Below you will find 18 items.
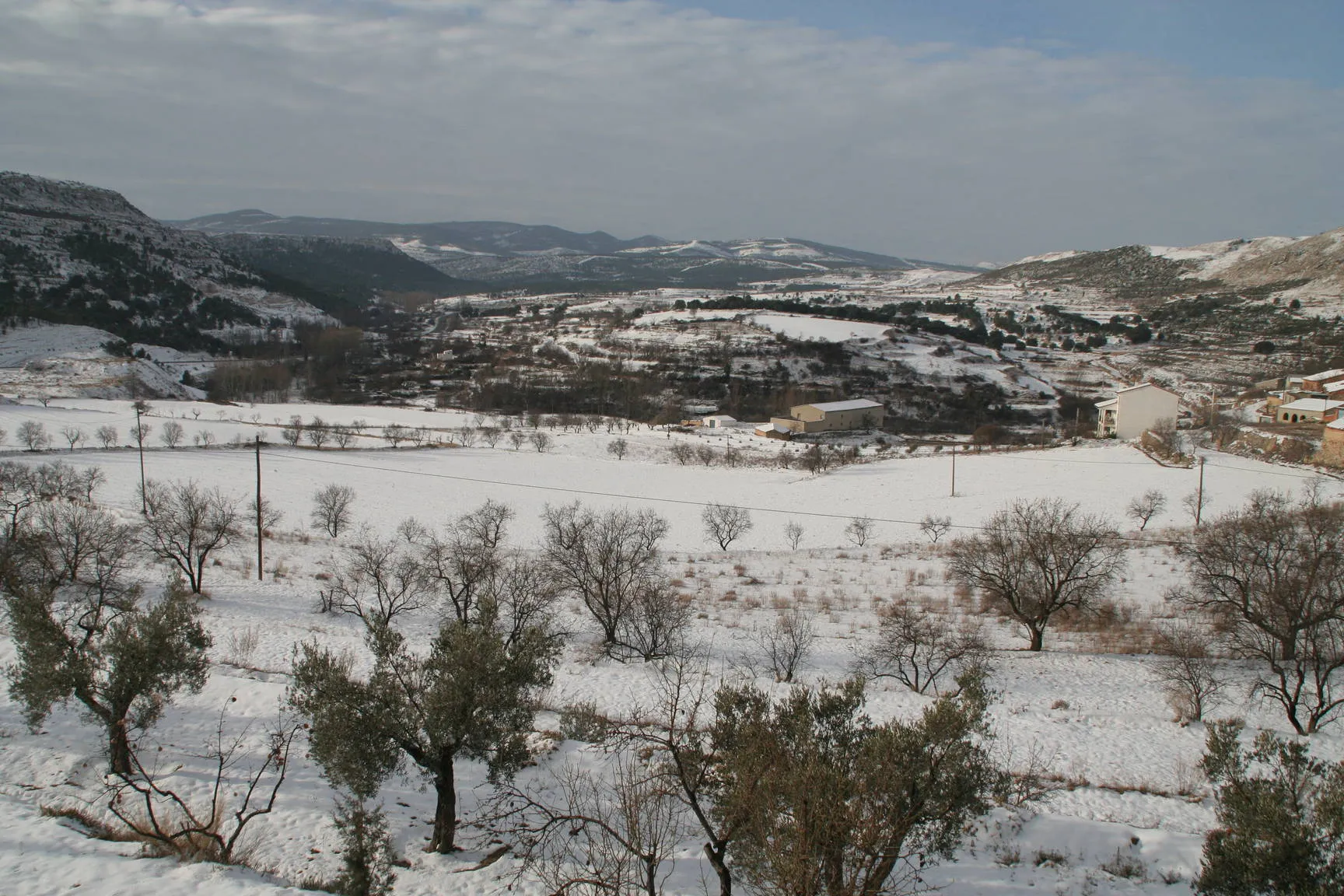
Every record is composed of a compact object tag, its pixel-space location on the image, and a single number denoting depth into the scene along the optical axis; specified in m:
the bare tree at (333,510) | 38.09
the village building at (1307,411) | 54.88
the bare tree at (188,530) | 26.11
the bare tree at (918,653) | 19.95
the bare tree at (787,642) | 20.23
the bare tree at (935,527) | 38.87
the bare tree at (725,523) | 39.34
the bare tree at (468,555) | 23.23
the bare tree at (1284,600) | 17.48
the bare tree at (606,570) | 23.79
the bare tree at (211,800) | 10.52
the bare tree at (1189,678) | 17.66
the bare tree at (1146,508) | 37.21
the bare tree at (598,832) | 8.84
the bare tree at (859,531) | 38.72
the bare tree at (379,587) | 24.66
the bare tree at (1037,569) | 23.03
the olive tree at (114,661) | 11.82
